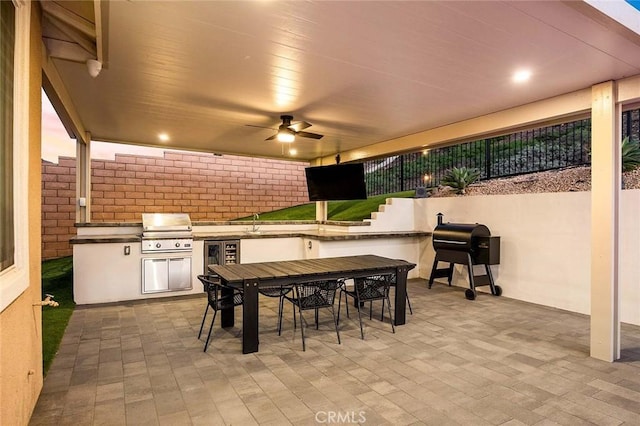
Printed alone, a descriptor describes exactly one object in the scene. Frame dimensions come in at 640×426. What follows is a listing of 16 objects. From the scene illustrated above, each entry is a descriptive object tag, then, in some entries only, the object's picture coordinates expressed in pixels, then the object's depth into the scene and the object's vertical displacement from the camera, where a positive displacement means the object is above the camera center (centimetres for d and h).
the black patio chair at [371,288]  407 -88
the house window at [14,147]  189 +37
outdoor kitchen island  526 -62
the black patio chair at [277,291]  398 -89
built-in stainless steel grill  559 -33
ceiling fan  452 +103
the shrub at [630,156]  500 +77
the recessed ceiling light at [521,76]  321 +124
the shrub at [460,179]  721 +66
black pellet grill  561 -60
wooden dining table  348 -66
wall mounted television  639 +55
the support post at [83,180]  576 +52
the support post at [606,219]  333 -7
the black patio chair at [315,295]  360 -85
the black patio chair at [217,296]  354 -86
